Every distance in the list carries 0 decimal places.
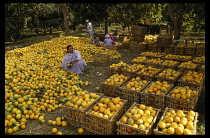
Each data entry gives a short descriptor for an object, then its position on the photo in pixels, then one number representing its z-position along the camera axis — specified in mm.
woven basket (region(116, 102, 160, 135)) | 3532
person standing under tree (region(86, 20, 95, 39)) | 16906
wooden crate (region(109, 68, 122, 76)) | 7547
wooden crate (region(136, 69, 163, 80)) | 6484
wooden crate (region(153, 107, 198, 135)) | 3457
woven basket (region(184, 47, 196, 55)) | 10980
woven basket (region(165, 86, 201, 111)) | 4532
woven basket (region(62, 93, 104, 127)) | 4277
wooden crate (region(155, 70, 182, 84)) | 6003
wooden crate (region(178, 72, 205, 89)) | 5555
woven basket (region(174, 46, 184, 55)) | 11295
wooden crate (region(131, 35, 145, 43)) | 13945
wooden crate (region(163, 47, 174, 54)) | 11725
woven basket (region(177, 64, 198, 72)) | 7014
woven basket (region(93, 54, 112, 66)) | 9750
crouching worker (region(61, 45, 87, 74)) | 8256
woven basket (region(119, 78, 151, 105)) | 5242
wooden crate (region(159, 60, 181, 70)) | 7523
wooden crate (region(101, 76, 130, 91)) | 5768
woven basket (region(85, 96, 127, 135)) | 3937
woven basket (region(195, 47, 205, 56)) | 10641
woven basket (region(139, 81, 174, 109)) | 4914
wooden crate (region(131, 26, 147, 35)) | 13719
